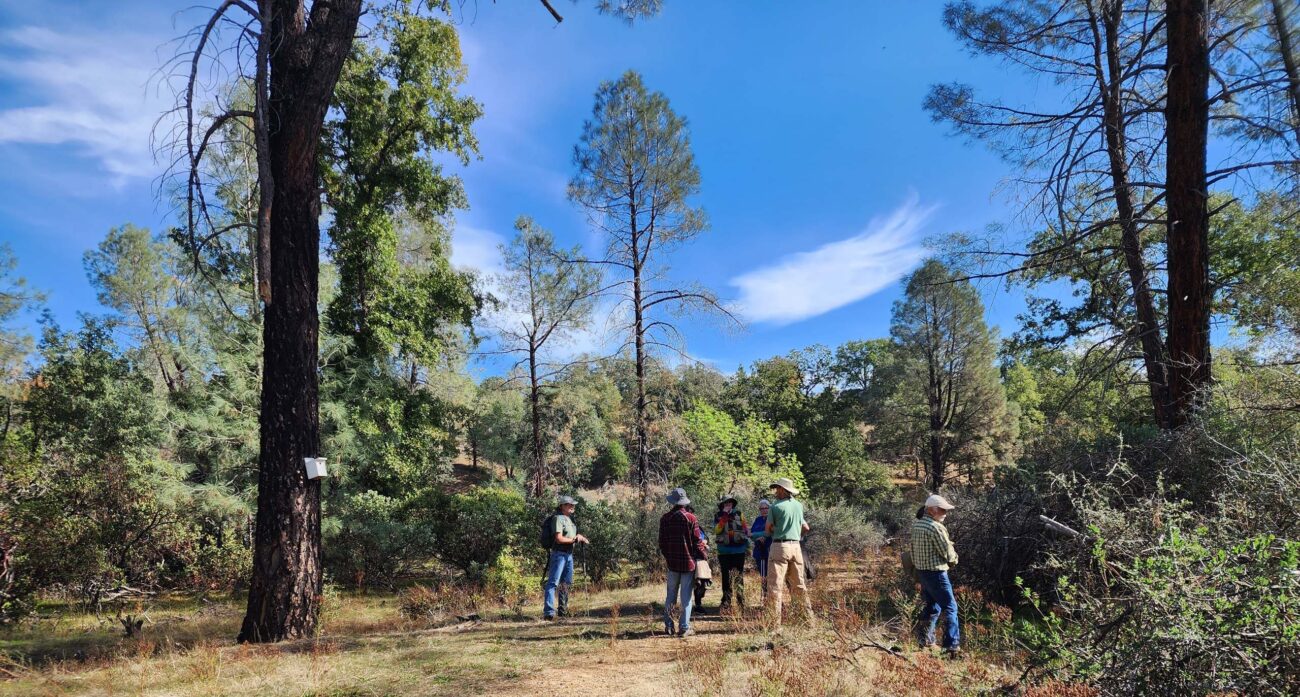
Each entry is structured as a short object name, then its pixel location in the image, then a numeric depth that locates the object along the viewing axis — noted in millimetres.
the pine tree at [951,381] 26250
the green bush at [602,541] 11734
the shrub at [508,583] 10000
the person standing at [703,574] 6605
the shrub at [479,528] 11969
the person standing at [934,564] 5512
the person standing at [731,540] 7930
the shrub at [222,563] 13383
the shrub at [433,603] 8539
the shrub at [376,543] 12375
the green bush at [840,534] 14062
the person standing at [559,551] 7691
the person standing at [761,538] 7605
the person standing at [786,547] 6488
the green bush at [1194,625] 2818
